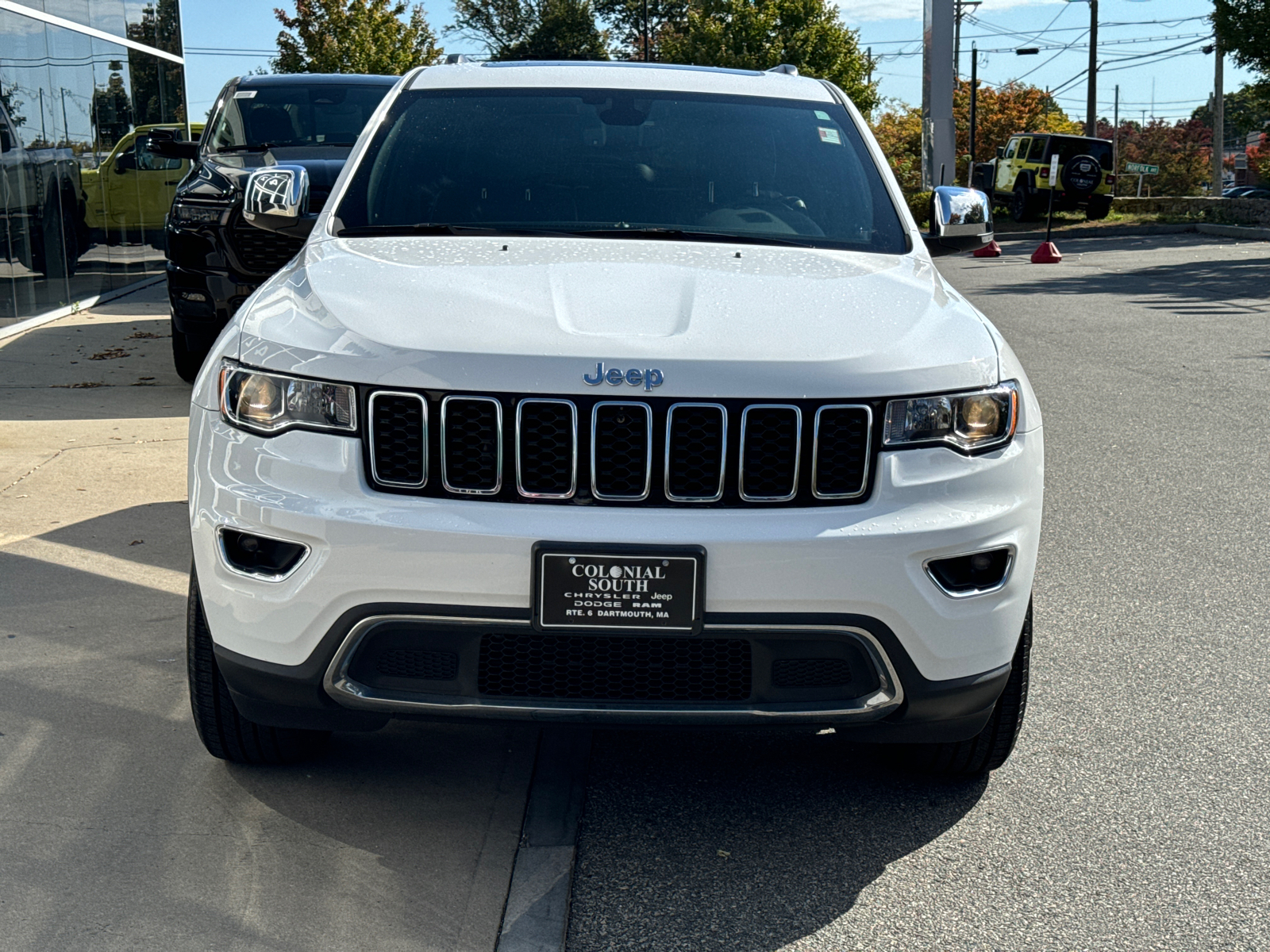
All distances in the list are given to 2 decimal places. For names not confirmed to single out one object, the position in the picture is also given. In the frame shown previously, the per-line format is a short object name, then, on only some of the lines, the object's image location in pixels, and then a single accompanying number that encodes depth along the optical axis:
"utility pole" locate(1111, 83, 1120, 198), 83.47
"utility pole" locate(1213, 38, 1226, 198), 44.00
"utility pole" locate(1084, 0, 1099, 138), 47.12
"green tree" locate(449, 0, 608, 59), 70.75
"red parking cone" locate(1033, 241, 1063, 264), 23.31
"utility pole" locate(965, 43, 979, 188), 56.81
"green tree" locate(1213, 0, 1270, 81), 26.56
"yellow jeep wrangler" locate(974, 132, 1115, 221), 35.66
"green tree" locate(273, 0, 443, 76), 36.47
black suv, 8.14
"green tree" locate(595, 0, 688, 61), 75.88
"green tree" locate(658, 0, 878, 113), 48.22
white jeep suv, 2.81
